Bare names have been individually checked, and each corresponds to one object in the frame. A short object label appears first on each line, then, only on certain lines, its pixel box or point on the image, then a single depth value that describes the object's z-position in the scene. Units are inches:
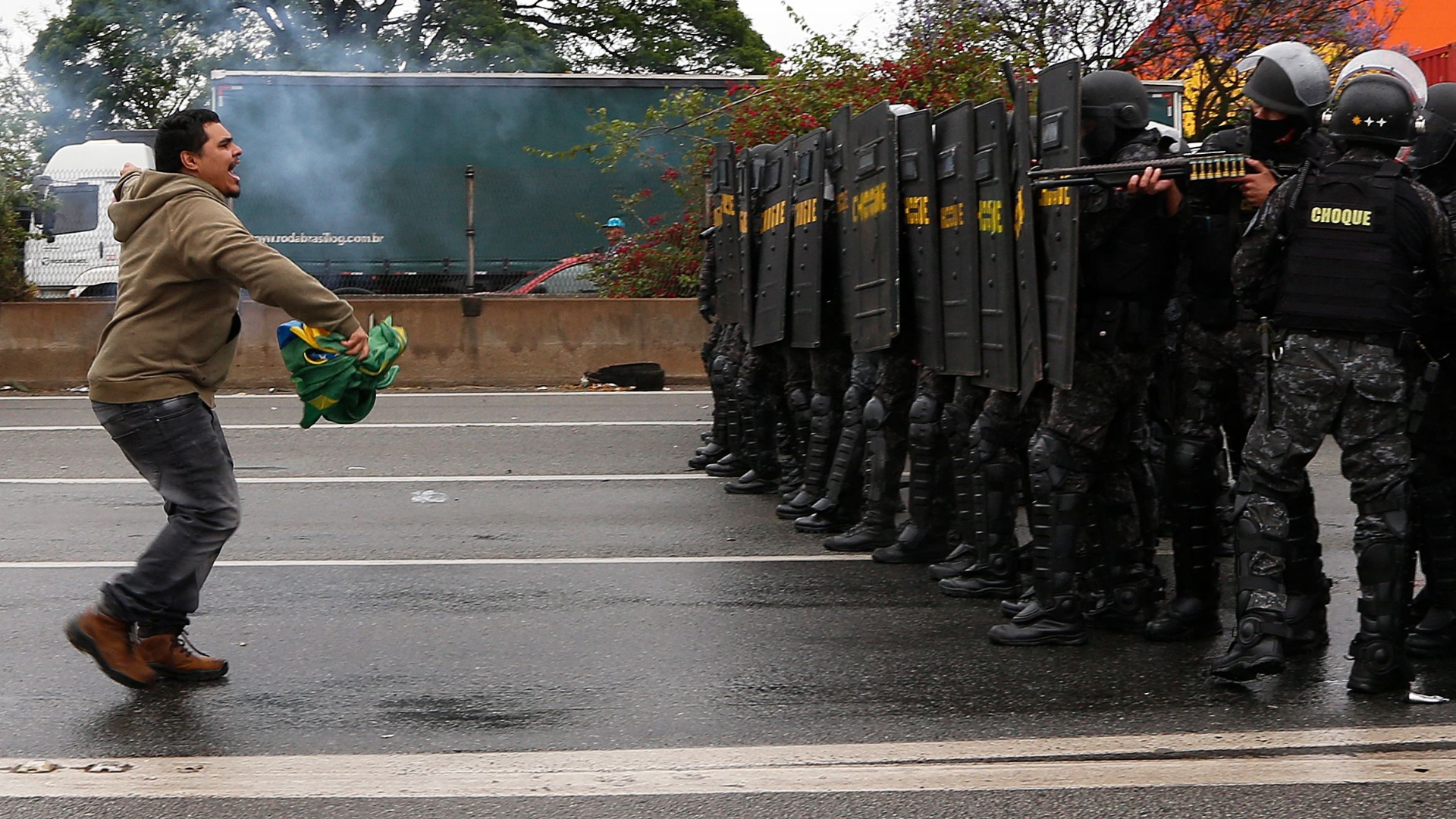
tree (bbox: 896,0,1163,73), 673.6
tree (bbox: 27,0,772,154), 1302.9
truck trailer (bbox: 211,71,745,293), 832.3
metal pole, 712.4
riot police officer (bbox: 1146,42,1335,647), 203.3
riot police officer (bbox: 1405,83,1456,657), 210.4
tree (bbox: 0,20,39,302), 646.5
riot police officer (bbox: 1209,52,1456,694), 187.8
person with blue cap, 719.7
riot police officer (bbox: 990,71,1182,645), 213.2
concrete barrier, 633.0
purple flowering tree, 677.3
